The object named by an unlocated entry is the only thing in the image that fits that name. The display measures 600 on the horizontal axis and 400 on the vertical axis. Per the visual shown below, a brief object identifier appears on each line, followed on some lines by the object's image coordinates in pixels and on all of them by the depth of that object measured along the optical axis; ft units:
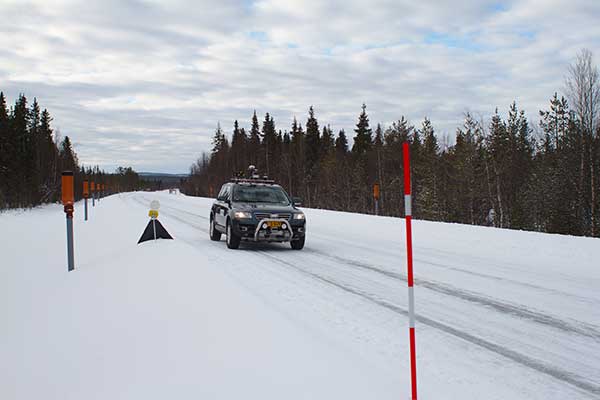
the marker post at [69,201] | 32.73
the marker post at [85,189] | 78.38
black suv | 40.29
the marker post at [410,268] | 11.51
